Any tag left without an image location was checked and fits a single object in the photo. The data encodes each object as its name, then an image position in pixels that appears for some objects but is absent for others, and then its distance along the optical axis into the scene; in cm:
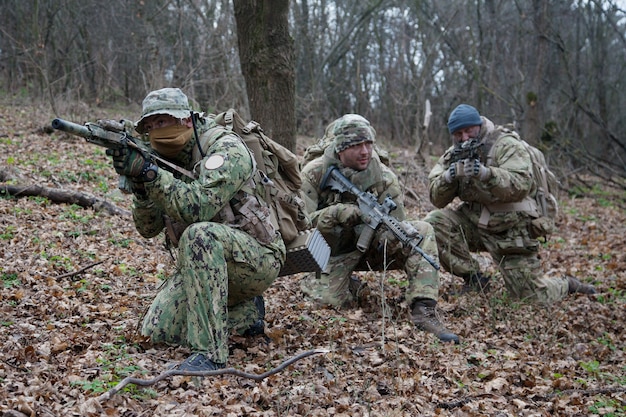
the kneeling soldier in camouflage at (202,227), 378
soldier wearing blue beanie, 645
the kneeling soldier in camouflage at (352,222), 553
